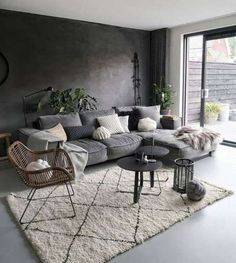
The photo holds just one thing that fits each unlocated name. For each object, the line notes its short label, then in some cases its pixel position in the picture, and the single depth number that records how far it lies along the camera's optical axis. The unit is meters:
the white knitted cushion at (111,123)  4.31
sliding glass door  4.97
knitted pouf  2.71
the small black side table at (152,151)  3.03
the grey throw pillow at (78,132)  3.98
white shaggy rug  2.04
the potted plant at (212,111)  5.36
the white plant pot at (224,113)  5.22
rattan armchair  2.43
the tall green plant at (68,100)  4.54
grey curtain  5.61
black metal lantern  2.95
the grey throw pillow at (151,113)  4.78
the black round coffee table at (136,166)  2.62
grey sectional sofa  3.69
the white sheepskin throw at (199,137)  3.86
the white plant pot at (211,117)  5.41
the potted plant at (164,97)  5.46
